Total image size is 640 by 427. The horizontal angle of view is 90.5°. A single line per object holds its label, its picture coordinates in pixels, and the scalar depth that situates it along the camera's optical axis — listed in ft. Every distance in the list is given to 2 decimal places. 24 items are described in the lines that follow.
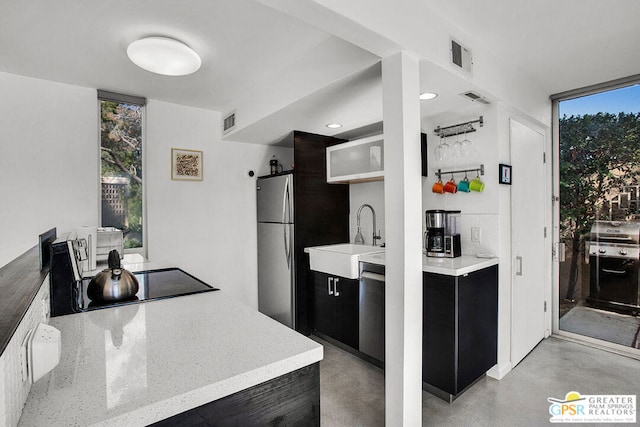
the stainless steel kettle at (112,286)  4.60
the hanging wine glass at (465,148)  8.09
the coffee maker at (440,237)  8.25
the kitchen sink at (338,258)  8.53
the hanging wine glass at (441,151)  8.39
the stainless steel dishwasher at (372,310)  7.89
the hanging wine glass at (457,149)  8.13
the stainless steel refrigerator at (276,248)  10.64
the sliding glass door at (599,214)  9.11
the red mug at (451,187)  8.51
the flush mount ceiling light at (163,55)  6.35
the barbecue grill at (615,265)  9.09
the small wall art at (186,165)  10.80
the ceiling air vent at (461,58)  6.42
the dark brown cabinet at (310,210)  10.58
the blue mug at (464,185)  8.36
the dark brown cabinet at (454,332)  6.79
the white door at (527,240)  8.68
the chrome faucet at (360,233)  11.38
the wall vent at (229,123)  10.84
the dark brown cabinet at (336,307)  8.87
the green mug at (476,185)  8.11
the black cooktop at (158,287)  4.56
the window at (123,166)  9.95
